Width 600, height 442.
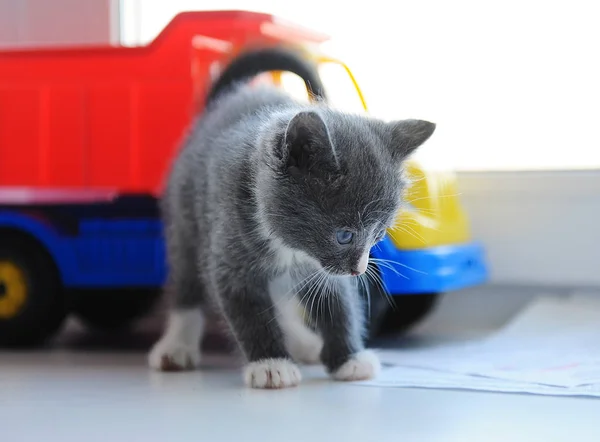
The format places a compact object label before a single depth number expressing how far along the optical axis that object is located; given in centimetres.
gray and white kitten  93
